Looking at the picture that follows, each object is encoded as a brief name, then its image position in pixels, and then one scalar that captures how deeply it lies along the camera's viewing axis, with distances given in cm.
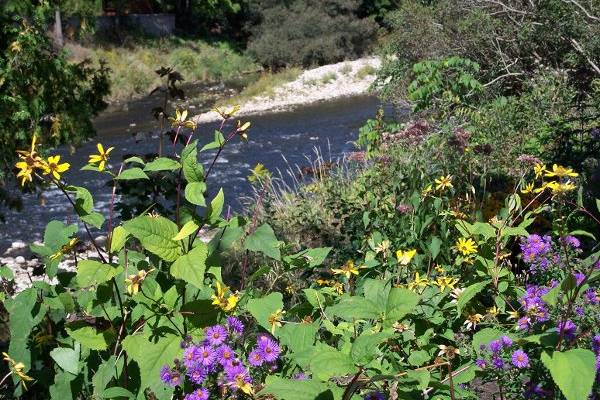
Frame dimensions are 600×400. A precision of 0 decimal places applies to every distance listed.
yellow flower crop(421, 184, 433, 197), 273
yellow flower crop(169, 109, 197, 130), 191
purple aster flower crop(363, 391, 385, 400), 137
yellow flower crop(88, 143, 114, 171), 180
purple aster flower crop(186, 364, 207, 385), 146
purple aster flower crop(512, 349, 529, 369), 140
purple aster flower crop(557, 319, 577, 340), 134
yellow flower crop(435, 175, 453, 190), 253
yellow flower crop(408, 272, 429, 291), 200
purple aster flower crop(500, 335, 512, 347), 146
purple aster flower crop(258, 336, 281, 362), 152
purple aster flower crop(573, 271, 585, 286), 155
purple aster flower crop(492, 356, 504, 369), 146
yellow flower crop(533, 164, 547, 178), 222
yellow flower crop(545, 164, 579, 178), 171
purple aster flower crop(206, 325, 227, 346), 150
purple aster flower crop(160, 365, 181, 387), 150
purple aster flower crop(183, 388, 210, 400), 145
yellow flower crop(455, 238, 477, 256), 209
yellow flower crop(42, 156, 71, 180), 162
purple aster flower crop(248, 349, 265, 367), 151
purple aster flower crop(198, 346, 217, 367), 146
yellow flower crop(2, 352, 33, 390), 166
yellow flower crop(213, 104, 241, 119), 181
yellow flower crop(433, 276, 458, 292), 202
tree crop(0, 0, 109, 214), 443
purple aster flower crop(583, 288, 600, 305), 154
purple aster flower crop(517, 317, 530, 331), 154
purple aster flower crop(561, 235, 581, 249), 203
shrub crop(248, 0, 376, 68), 2359
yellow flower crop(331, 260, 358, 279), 193
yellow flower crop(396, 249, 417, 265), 170
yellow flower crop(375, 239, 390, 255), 204
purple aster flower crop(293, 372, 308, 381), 151
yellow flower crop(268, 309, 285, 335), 169
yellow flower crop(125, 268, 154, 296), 152
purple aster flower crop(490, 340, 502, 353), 146
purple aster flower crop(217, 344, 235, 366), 147
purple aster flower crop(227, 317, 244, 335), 162
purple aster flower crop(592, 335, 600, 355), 136
